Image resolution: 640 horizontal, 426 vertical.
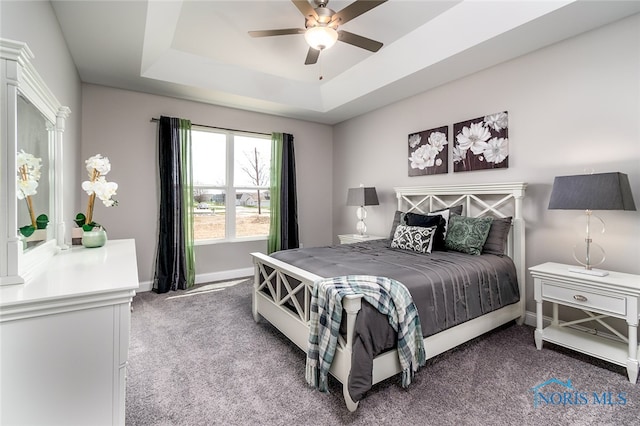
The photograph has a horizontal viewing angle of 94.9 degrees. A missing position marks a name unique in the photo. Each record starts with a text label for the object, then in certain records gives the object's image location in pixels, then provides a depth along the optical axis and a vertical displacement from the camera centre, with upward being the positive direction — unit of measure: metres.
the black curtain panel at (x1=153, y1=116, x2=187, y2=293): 3.88 +0.02
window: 4.32 +0.42
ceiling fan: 2.11 +1.45
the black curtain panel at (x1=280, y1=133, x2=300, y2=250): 4.81 +0.20
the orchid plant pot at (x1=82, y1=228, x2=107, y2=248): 2.15 -0.19
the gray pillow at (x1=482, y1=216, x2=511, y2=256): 2.80 -0.27
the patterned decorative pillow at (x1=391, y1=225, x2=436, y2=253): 2.95 -0.30
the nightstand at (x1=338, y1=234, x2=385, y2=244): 4.30 -0.42
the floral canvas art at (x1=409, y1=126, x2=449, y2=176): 3.64 +0.74
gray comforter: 1.65 -0.56
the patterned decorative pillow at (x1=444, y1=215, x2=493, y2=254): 2.81 -0.25
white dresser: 0.98 -0.49
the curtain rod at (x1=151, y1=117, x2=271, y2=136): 3.90 +1.25
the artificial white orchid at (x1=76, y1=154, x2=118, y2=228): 2.15 +0.20
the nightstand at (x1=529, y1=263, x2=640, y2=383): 1.94 -0.69
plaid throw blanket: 1.71 -0.66
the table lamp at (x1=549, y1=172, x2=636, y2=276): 2.00 +0.09
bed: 1.70 -0.60
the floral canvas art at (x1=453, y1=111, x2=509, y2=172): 3.08 +0.73
